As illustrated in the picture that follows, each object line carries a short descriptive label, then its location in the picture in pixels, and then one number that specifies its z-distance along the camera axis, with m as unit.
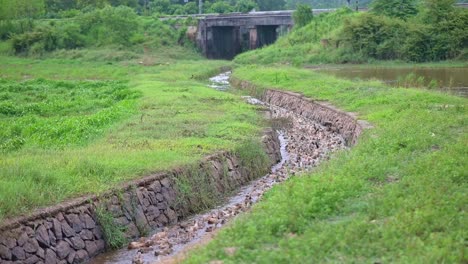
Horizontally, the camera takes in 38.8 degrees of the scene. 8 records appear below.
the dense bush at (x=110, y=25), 68.69
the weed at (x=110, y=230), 12.41
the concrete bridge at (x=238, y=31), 72.75
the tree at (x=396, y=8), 61.02
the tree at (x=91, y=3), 85.50
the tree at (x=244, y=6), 92.31
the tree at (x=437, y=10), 55.75
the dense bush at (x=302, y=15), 67.69
